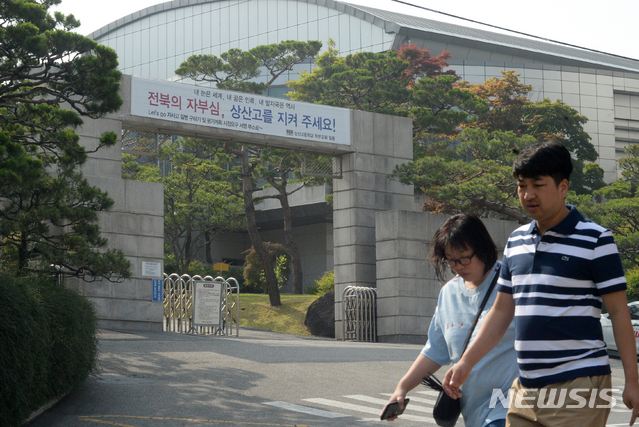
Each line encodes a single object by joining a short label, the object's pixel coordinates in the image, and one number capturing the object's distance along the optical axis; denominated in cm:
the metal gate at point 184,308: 1920
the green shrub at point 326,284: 3056
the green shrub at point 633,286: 2264
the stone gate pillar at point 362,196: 2142
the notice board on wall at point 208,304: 1853
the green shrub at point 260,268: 3844
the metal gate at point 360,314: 2066
